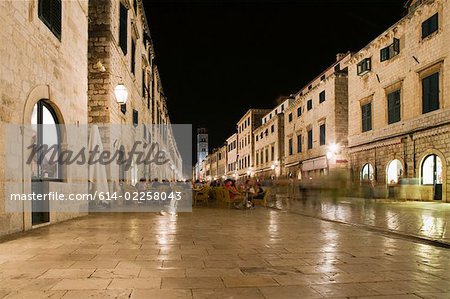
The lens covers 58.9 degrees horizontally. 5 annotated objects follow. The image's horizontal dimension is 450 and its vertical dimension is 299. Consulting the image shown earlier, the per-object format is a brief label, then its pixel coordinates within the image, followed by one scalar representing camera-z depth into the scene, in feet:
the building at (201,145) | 532.73
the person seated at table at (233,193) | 53.42
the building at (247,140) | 189.47
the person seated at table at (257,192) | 56.95
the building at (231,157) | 238.68
